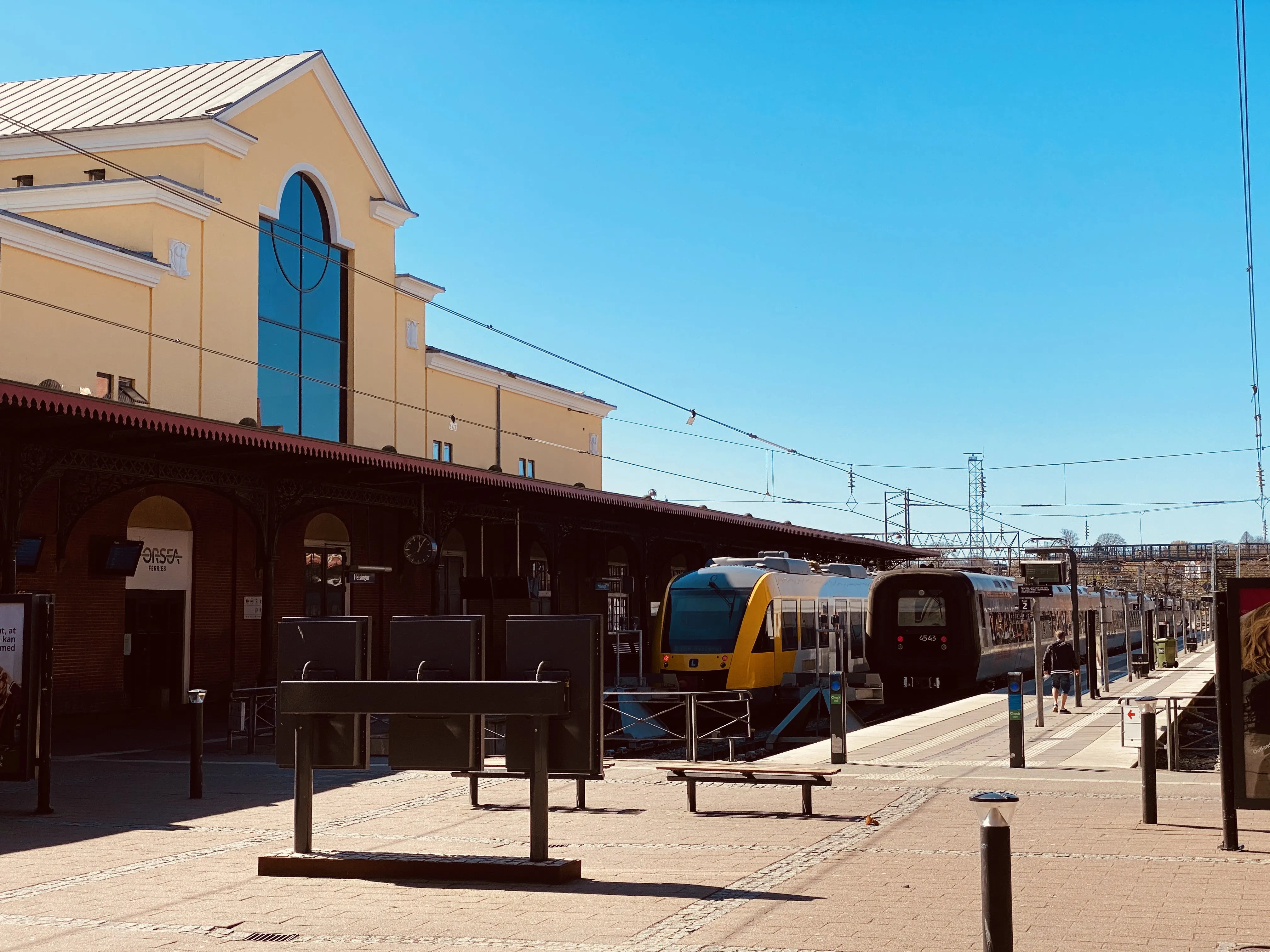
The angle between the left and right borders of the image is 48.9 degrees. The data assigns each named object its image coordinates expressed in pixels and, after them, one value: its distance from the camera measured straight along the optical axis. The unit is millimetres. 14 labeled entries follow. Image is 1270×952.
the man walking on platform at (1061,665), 23578
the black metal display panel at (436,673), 8688
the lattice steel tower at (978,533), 73938
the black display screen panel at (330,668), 8789
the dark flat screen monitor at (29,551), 22750
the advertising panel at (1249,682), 8867
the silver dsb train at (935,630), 30188
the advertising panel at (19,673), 11617
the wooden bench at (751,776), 11461
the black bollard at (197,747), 13023
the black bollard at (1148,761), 10367
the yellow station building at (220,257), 27391
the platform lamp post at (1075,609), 24094
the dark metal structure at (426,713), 8234
